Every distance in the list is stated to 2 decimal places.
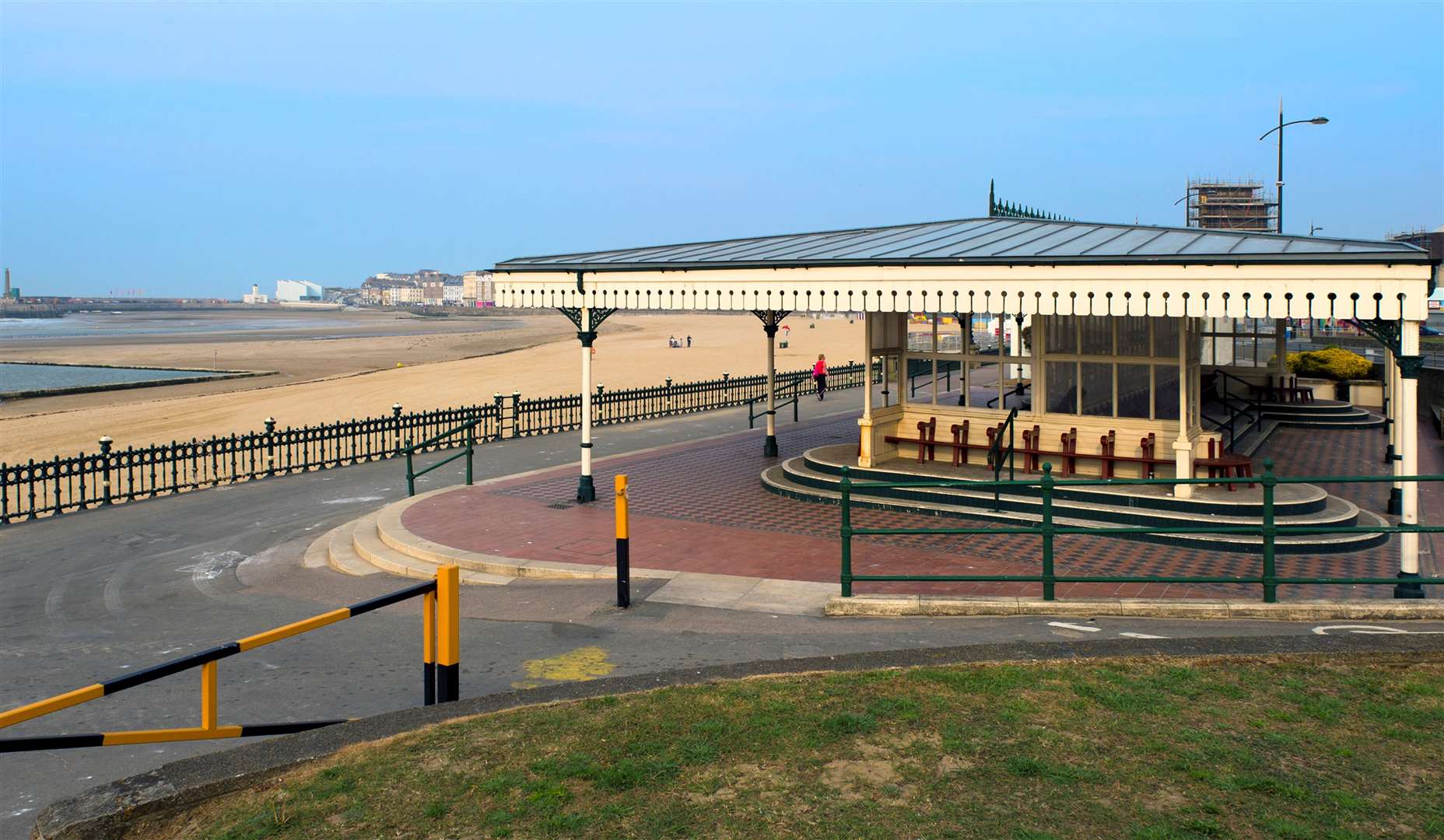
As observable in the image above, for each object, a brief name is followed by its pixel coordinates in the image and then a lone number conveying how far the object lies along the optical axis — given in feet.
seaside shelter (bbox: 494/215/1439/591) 35.22
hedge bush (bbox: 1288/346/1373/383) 90.94
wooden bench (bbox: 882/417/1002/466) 52.80
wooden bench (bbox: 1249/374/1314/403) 78.18
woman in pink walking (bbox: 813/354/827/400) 105.50
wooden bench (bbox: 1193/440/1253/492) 46.01
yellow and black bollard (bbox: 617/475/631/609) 33.32
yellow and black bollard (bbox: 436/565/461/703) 22.00
